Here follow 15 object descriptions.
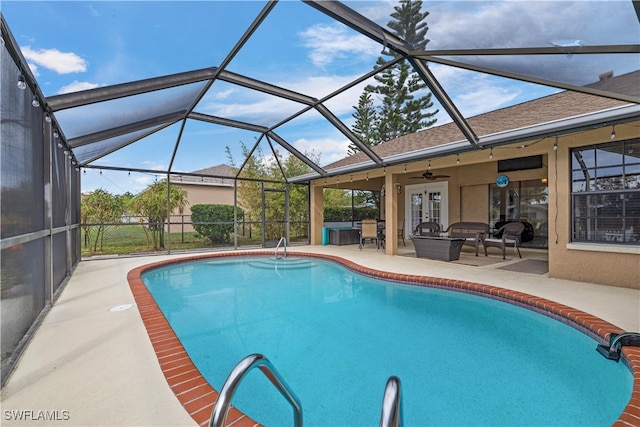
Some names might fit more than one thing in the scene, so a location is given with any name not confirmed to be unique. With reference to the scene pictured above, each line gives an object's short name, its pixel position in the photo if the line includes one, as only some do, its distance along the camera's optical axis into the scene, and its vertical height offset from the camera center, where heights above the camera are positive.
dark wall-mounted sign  9.58 +1.53
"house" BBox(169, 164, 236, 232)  12.81 +1.12
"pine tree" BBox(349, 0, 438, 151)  18.48 +6.75
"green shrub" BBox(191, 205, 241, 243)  12.48 -0.27
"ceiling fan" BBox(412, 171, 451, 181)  8.94 +1.04
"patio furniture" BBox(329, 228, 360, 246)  12.74 -1.02
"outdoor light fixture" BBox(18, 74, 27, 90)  2.87 +1.28
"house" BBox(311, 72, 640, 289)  5.11 +1.03
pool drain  4.08 -1.28
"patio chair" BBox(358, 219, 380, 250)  11.30 -0.73
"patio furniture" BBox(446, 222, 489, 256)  8.91 -0.68
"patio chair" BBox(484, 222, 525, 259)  8.39 -0.81
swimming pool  2.46 -1.60
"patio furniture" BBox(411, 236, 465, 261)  8.12 -1.00
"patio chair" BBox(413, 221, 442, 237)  10.60 -0.64
